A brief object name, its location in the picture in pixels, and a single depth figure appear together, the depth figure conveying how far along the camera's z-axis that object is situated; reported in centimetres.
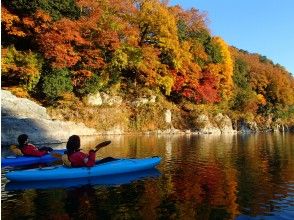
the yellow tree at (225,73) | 6138
